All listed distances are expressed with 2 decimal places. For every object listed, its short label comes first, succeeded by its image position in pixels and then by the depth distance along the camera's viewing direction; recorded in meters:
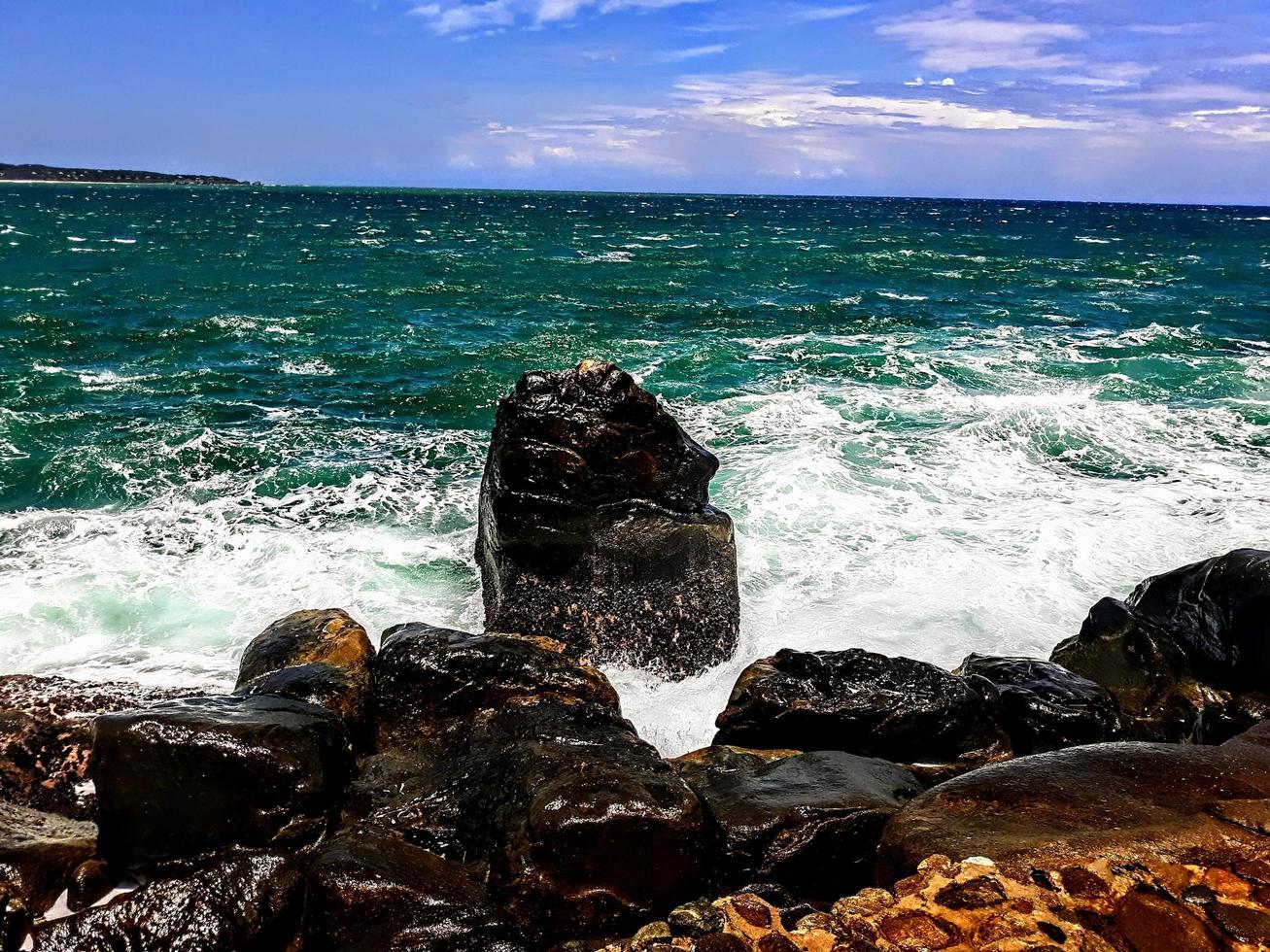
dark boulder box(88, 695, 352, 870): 4.12
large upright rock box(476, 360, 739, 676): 7.14
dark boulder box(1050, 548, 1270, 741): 5.98
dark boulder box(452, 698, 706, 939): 3.71
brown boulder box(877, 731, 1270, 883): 3.48
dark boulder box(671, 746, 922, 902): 4.11
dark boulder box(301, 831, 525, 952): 3.55
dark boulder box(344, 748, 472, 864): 4.21
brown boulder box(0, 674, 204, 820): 4.91
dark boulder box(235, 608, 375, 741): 5.22
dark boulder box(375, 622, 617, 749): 5.32
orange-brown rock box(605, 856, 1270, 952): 3.14
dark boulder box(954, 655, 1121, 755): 5.50
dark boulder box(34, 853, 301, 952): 3.73
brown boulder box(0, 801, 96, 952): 3.77
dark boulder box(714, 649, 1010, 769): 5.43
